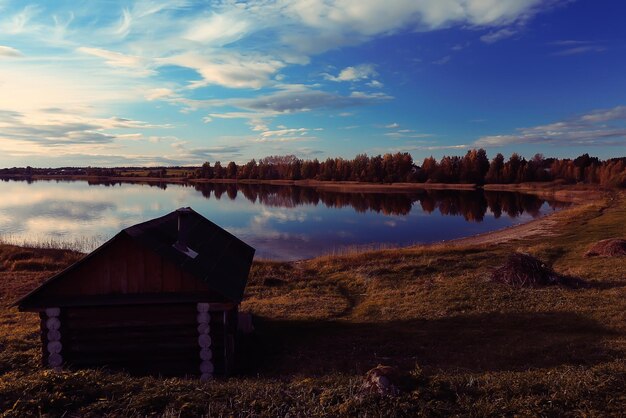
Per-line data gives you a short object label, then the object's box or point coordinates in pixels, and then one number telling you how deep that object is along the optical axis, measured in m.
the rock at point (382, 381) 6.32
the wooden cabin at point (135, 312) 10.04
